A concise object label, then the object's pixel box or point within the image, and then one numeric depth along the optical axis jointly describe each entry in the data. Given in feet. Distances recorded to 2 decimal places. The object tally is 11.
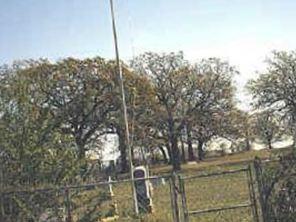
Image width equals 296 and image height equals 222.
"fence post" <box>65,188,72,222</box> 47.24
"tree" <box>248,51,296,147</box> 209.36
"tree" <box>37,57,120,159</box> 183.32
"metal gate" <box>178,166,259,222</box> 43.47
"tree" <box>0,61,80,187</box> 55.26
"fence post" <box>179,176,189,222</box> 42.63
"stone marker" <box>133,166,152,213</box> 70.27
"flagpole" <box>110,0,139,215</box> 88.41
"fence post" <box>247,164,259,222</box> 42.60
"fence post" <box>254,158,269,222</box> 41.91
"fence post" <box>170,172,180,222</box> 42.98
